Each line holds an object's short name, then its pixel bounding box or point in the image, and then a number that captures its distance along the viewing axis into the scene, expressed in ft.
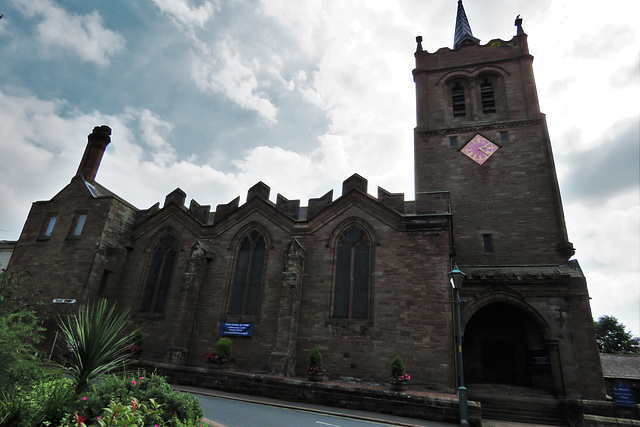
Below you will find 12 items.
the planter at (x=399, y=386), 47.88
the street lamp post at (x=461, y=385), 37.91
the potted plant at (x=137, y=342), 65.05
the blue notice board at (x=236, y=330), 63.26
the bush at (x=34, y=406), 18.62
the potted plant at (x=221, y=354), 60.29
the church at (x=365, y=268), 57.93
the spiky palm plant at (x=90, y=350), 20.35
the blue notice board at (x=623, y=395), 52.54
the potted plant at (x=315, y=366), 52.65
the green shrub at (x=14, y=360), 22.00
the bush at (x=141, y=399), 19.03
